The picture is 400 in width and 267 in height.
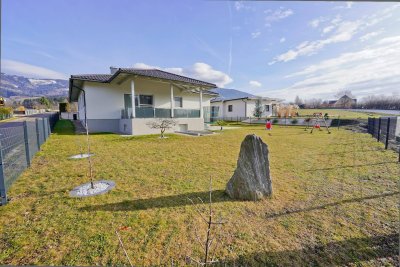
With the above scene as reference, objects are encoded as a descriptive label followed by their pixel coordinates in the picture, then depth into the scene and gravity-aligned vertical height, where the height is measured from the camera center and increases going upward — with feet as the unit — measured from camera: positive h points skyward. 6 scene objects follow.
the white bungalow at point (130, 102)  42.52 +4.28
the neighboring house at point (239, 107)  100.01 +6.22
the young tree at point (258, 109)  102.14 +4.75
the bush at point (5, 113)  101.36 +3.42
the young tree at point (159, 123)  41.76 -1.20
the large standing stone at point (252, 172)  11.32 -3.41
